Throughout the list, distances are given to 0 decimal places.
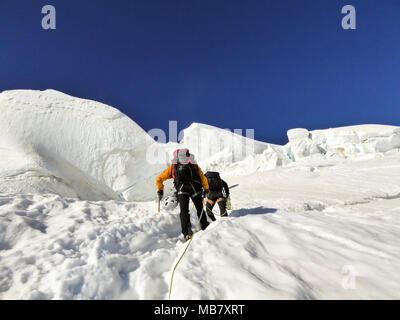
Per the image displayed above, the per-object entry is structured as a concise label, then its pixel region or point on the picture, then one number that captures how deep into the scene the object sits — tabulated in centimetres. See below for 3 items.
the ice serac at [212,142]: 3472
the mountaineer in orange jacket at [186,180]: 369
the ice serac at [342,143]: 2286
